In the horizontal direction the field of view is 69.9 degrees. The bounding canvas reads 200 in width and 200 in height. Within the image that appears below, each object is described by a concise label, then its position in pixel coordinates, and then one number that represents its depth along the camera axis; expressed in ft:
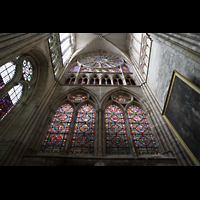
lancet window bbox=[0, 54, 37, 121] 22.01
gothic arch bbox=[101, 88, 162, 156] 26.67
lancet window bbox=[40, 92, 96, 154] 22.62
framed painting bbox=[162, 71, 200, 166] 14.88
